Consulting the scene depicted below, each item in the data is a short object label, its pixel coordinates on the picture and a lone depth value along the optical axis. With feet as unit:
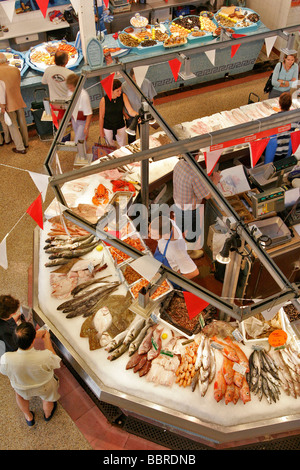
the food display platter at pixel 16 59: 27.12
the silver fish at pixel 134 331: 14.83
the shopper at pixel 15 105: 23.37
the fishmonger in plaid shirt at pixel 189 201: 17.66
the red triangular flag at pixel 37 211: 13.09
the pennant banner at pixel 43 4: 18.84
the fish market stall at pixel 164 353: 13.53
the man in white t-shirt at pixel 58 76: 23.39
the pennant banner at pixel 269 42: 20.12
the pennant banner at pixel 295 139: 17.57
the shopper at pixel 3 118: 23.54
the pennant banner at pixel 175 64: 19.51
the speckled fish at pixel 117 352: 14.47
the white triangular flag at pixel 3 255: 13.43
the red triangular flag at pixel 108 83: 19.73
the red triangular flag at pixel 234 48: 20.83
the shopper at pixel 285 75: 23.95
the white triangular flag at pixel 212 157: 16.12
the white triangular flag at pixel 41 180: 12.32
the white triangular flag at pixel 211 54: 19.80
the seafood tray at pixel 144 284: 15.63
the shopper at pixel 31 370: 13.79
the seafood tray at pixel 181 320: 15.02
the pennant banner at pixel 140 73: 18.86
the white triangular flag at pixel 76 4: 22.26
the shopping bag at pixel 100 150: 21.75
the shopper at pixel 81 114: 22.36
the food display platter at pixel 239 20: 29.96
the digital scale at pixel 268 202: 17.75
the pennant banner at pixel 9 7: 19.18
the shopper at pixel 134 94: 22.25
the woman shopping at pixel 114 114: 22.00
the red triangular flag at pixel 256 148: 16.35
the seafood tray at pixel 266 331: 14.85
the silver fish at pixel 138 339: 14.55
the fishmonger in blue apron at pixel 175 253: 16.76
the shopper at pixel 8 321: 14.83
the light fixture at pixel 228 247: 12.75
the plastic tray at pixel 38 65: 26.91
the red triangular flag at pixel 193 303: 12.27
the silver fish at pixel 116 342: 14.69
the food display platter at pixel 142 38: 28.45
